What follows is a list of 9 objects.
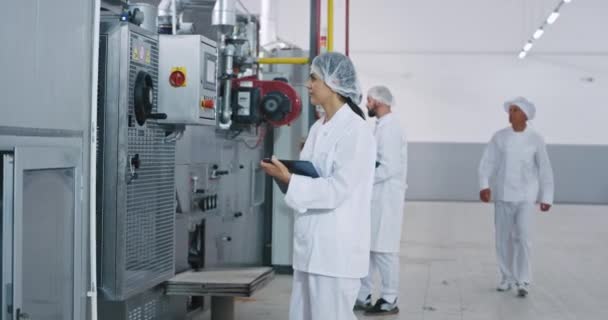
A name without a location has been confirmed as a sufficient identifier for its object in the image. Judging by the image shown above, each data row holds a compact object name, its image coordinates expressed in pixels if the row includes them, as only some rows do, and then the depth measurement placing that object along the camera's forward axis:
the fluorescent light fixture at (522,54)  15.90
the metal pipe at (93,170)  2.73
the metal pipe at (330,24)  5.53
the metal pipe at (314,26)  5.44
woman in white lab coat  2.98
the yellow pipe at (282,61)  5.90
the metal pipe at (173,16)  4.45
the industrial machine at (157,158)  3.37
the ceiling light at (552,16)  13.25
